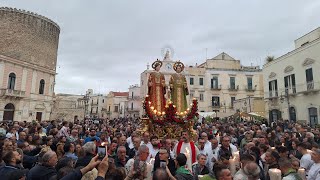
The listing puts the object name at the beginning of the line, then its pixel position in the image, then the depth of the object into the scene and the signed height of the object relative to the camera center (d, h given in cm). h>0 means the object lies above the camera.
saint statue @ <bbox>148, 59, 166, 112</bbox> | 1104 +119
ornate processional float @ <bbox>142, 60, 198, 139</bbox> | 1032 +36
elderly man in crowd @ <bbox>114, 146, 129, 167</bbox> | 490 -84
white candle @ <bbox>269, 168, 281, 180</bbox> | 337 -79
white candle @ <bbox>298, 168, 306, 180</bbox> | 401 -91
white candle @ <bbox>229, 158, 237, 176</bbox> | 457 -91
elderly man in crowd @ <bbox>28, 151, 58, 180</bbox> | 352 -80
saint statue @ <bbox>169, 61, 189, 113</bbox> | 1119 +123
